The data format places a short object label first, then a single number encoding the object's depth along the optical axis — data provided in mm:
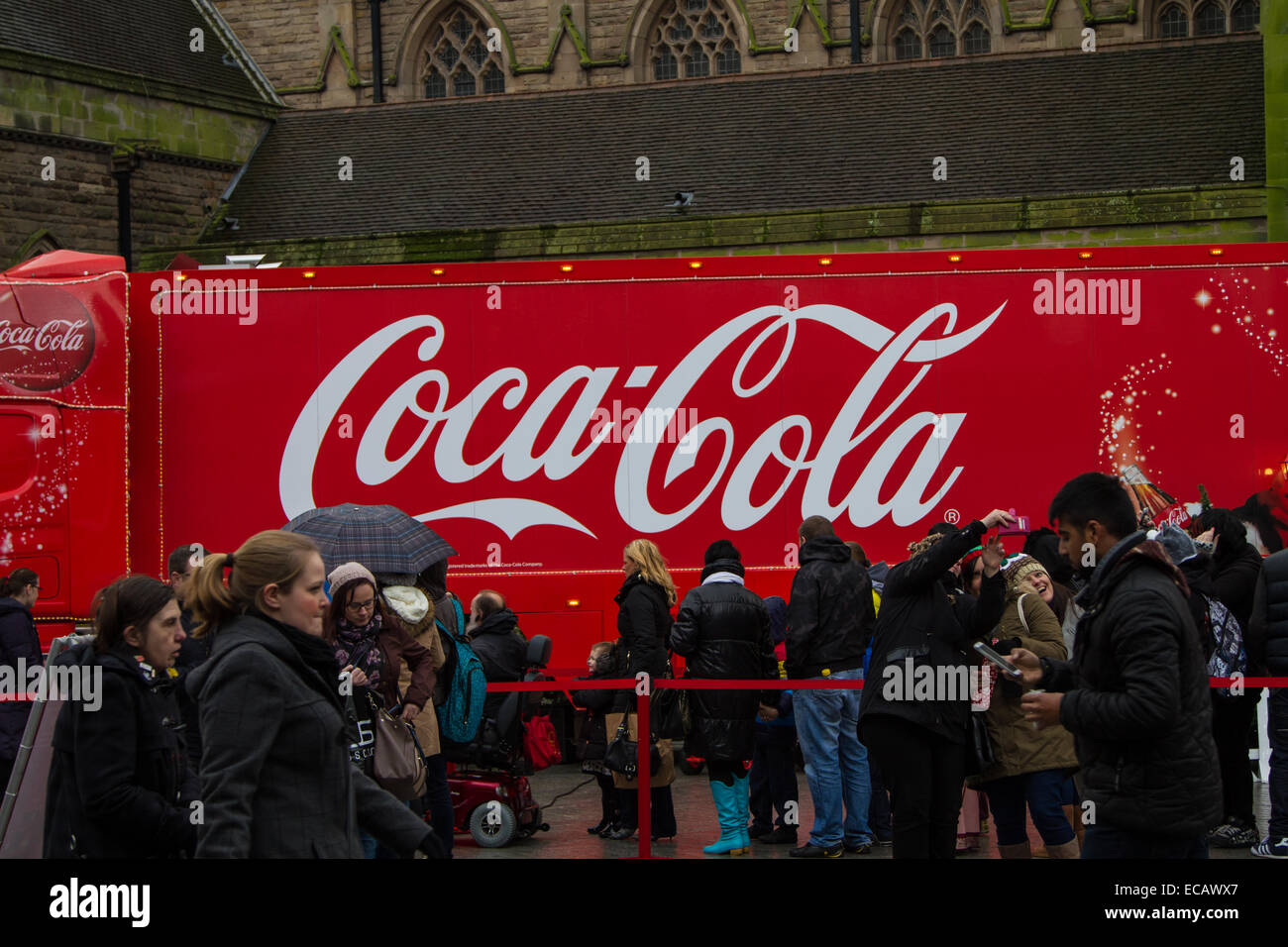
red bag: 12055
